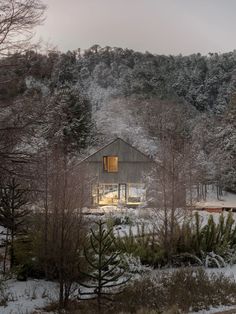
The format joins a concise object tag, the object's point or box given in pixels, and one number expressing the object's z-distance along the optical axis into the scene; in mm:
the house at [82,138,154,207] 40906
